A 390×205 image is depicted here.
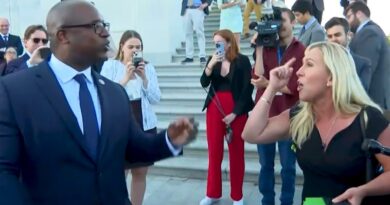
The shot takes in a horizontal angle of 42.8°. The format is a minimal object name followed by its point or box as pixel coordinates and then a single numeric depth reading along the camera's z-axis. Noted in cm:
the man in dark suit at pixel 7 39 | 940
